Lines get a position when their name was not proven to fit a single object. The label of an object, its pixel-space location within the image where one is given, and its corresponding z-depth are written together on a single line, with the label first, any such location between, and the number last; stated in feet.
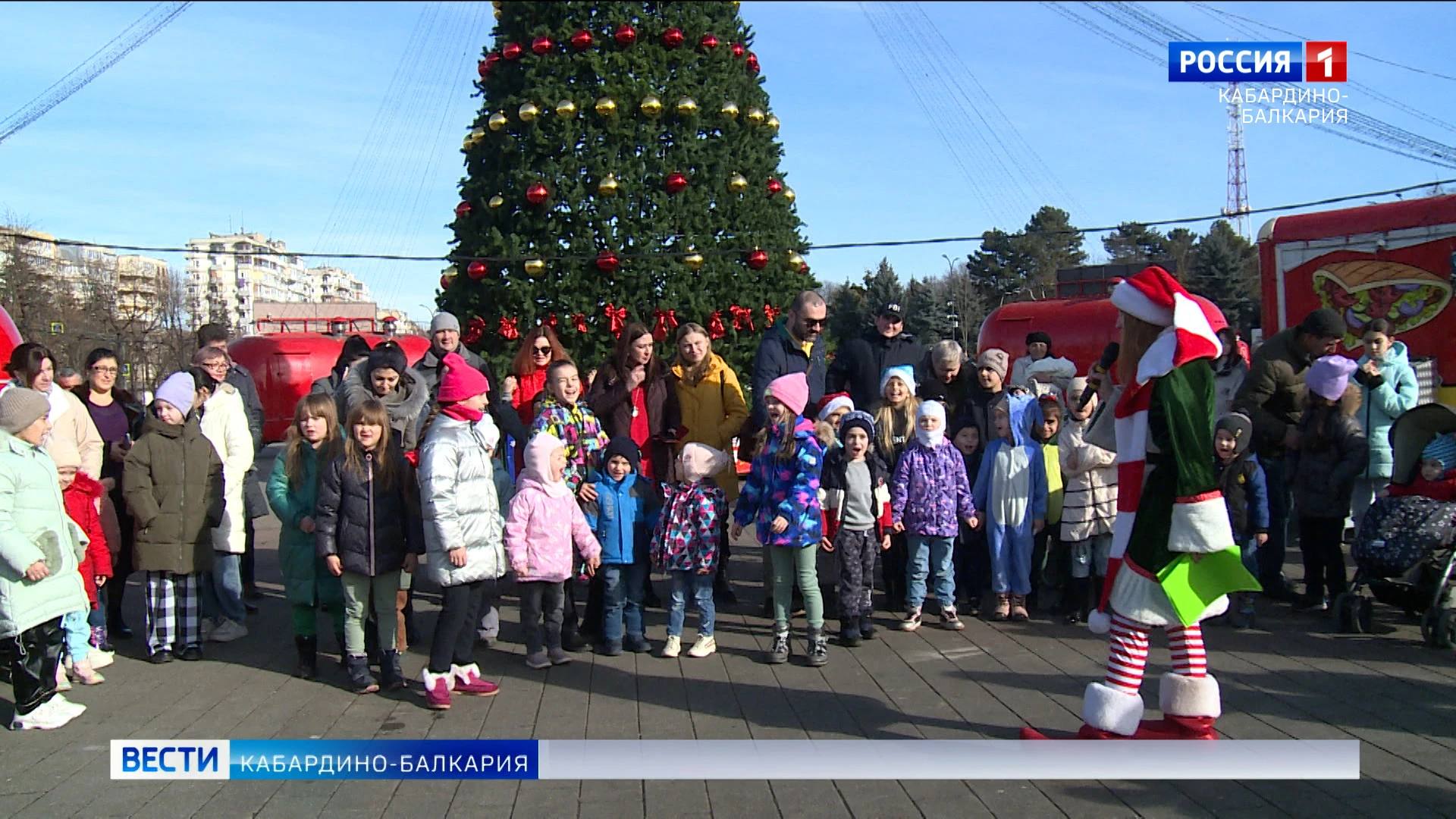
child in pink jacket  21.15
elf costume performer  15.01
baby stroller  21.70
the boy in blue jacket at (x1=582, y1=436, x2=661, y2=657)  22.43
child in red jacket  20.89
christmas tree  32.73
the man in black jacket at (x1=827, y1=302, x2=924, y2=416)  27.43
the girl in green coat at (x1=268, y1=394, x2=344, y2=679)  21.29
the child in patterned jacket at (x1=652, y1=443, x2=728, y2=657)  22.17
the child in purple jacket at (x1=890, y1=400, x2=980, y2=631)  24.32
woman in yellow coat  25.02
